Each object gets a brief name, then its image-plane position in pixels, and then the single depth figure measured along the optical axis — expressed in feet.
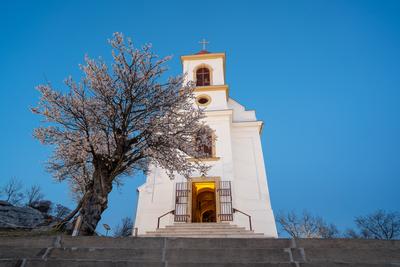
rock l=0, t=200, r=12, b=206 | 47.43
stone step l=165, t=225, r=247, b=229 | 38.70
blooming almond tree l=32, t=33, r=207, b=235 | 26.55
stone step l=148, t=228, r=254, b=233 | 37.44
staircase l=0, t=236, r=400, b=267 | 11.14
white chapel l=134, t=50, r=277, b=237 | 44.57
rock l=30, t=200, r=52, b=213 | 102.95
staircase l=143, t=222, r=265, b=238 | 36.78
